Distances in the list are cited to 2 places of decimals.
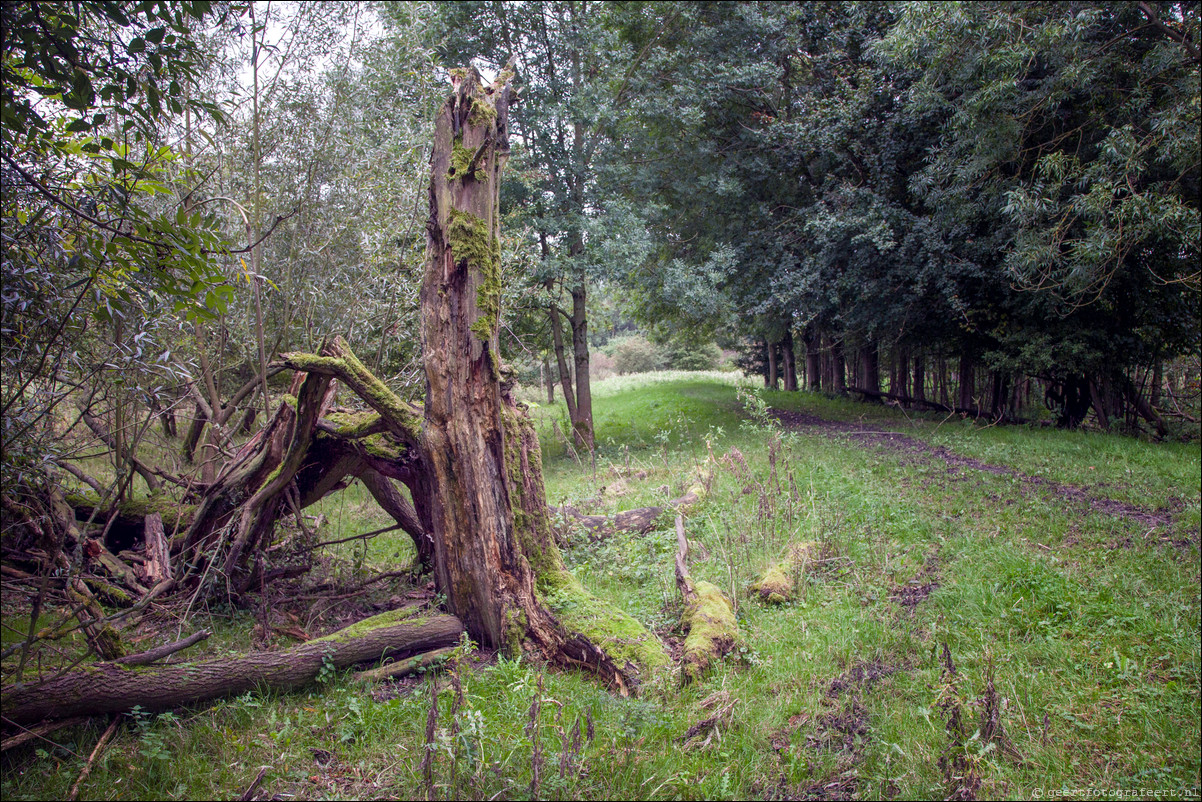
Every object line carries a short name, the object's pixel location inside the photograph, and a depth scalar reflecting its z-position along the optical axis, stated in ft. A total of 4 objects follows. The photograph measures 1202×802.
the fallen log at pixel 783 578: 18.20
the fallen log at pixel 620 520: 24.12
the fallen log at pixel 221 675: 10.74
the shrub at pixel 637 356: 161.99
